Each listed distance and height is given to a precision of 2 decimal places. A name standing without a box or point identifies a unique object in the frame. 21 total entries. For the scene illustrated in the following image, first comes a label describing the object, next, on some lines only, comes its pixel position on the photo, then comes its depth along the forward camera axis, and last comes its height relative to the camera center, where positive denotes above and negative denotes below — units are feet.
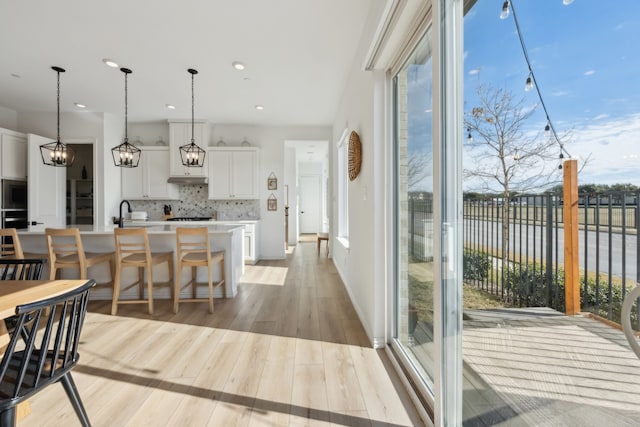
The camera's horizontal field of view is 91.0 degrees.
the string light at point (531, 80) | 2.80 +1.31
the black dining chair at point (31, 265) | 6.73 -1.11
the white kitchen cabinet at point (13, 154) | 15.21 +3.05
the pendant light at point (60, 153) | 12.75 +2.57
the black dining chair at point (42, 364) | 3.60 -2.09
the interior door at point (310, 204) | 38.65 +1.23
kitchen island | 12.42 -1.40
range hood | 19.29 +2.18
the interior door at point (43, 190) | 15.93 +1.31
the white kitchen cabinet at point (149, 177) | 19.58 +2.34
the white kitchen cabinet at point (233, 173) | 19.97 +2.64
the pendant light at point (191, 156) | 13.56 +2.54
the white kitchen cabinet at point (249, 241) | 19.13 -1.64
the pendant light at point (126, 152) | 13.50 +2.68
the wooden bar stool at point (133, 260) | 10.60 -1.58
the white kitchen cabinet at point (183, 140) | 19.36 +4.67
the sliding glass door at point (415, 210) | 5.93 +0.08
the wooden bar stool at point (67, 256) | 10.42 -1.40
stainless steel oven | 14.97 +0.51
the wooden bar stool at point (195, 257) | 10.85 -1.56
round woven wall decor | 10.27 +1.99
